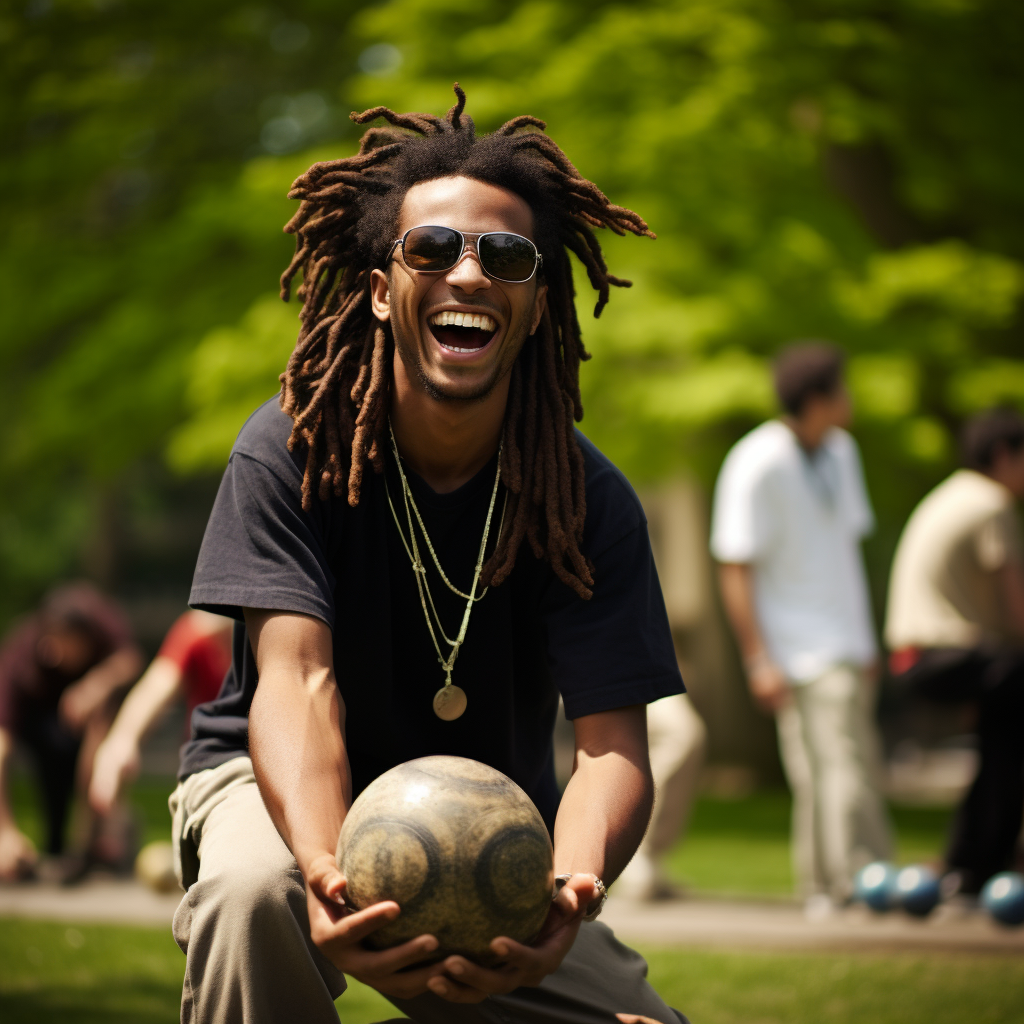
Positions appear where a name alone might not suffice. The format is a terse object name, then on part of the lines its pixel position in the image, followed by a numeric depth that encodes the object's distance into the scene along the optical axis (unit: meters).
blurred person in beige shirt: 7.43
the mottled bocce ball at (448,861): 3.01
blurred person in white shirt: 7.34
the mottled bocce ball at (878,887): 6.95
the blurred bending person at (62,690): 9.76
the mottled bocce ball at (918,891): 6.88
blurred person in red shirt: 8.42
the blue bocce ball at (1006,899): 6.74
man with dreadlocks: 3.47
